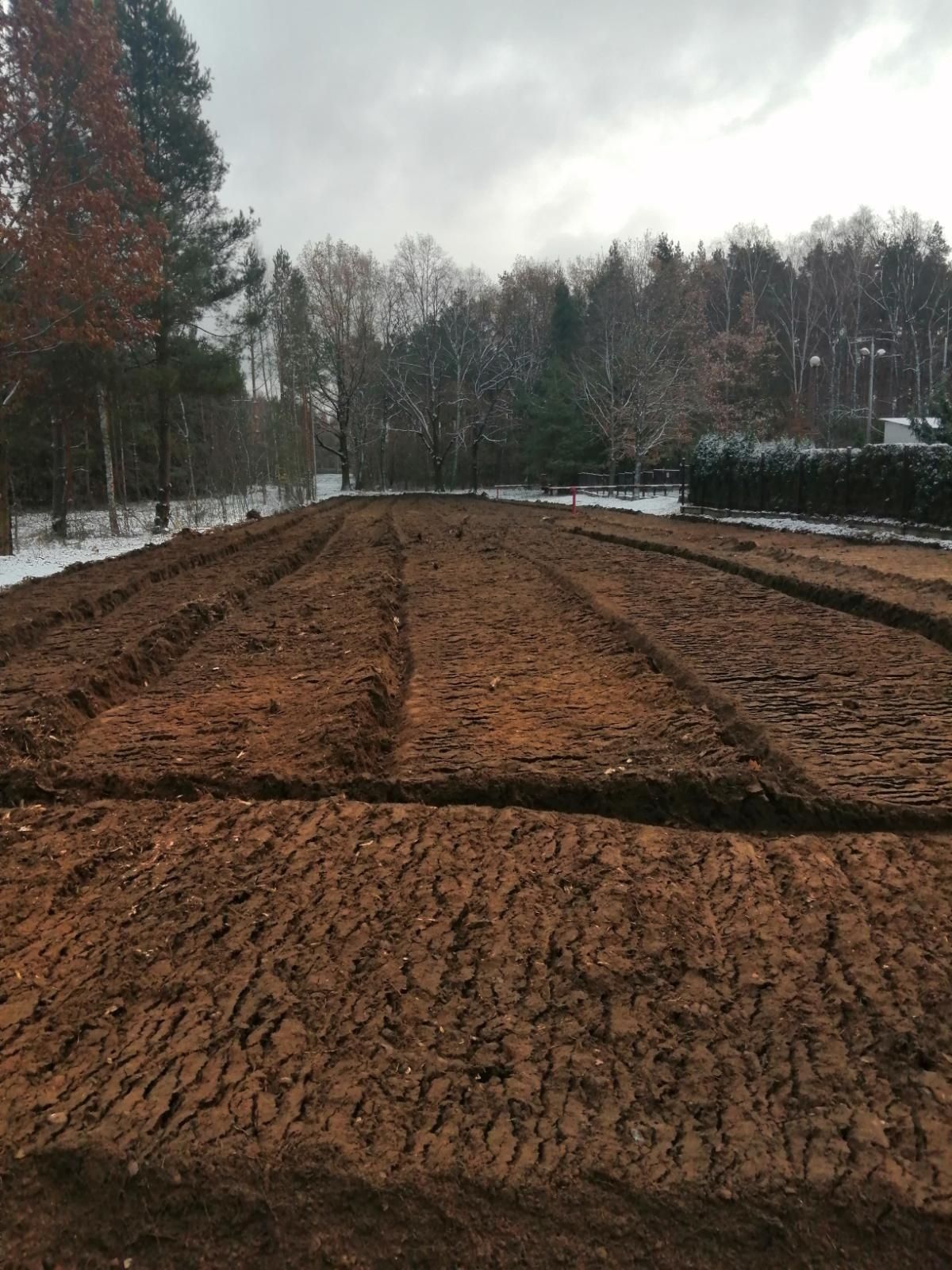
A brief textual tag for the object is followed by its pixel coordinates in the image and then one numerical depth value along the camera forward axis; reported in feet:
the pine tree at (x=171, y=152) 77.30
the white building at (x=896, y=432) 133.59
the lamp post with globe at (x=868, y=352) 132.41
